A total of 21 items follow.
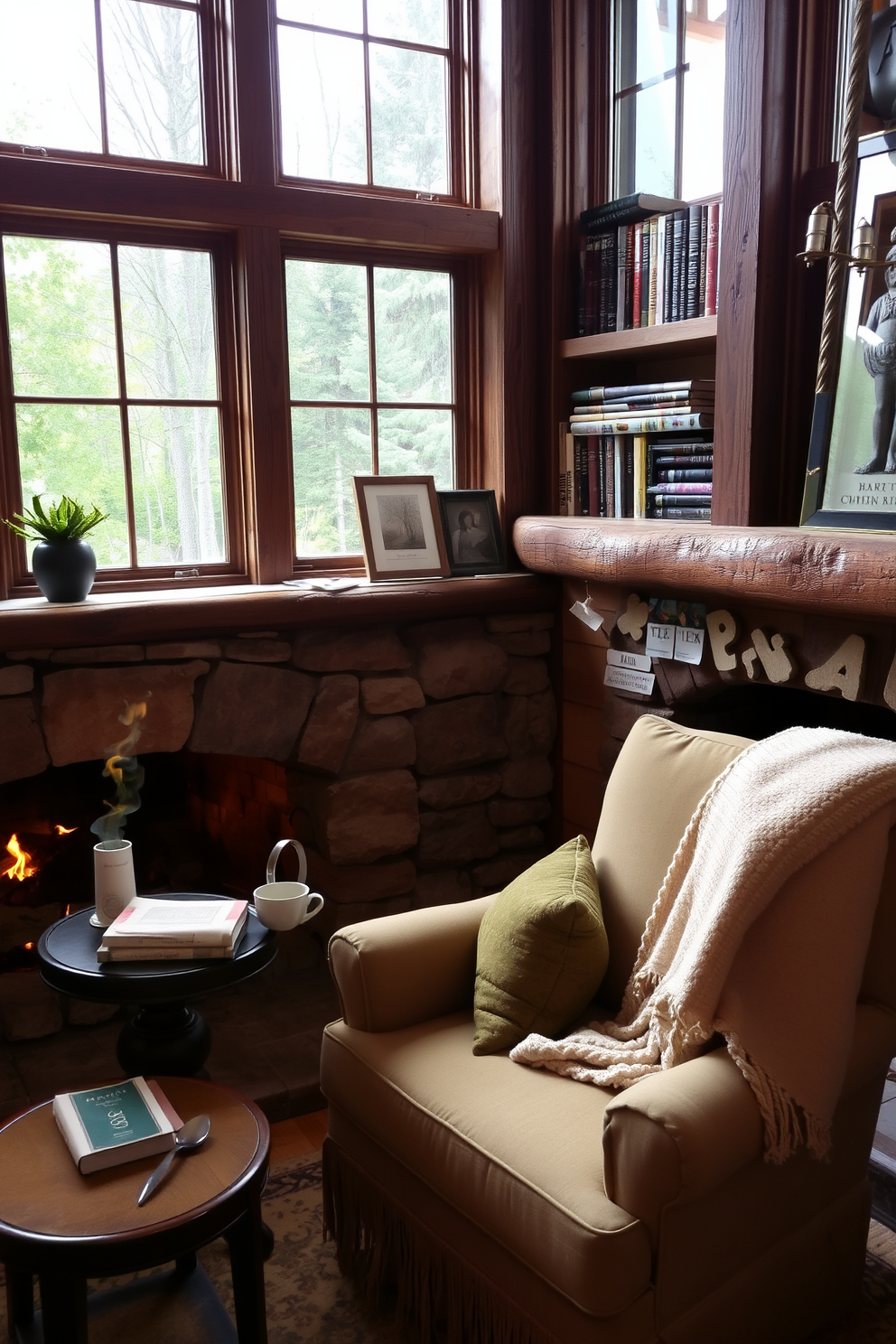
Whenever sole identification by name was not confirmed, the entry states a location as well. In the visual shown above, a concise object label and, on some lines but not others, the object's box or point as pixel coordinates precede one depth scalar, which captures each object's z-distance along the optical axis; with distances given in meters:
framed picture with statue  2.13
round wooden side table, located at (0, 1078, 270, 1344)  1.42
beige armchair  1.45
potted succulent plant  2.48
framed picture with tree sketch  2.94
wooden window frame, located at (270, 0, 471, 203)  3.04
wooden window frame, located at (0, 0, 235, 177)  2.72
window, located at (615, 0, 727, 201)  2.73
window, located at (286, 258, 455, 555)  2.97
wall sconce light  1.70
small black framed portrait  3.09
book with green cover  1.57
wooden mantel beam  1.99
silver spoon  1.56
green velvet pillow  1.82
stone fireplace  2.59
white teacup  2.11
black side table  1.92
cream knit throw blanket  1.57
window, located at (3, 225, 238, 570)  2.66
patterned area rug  1.83
